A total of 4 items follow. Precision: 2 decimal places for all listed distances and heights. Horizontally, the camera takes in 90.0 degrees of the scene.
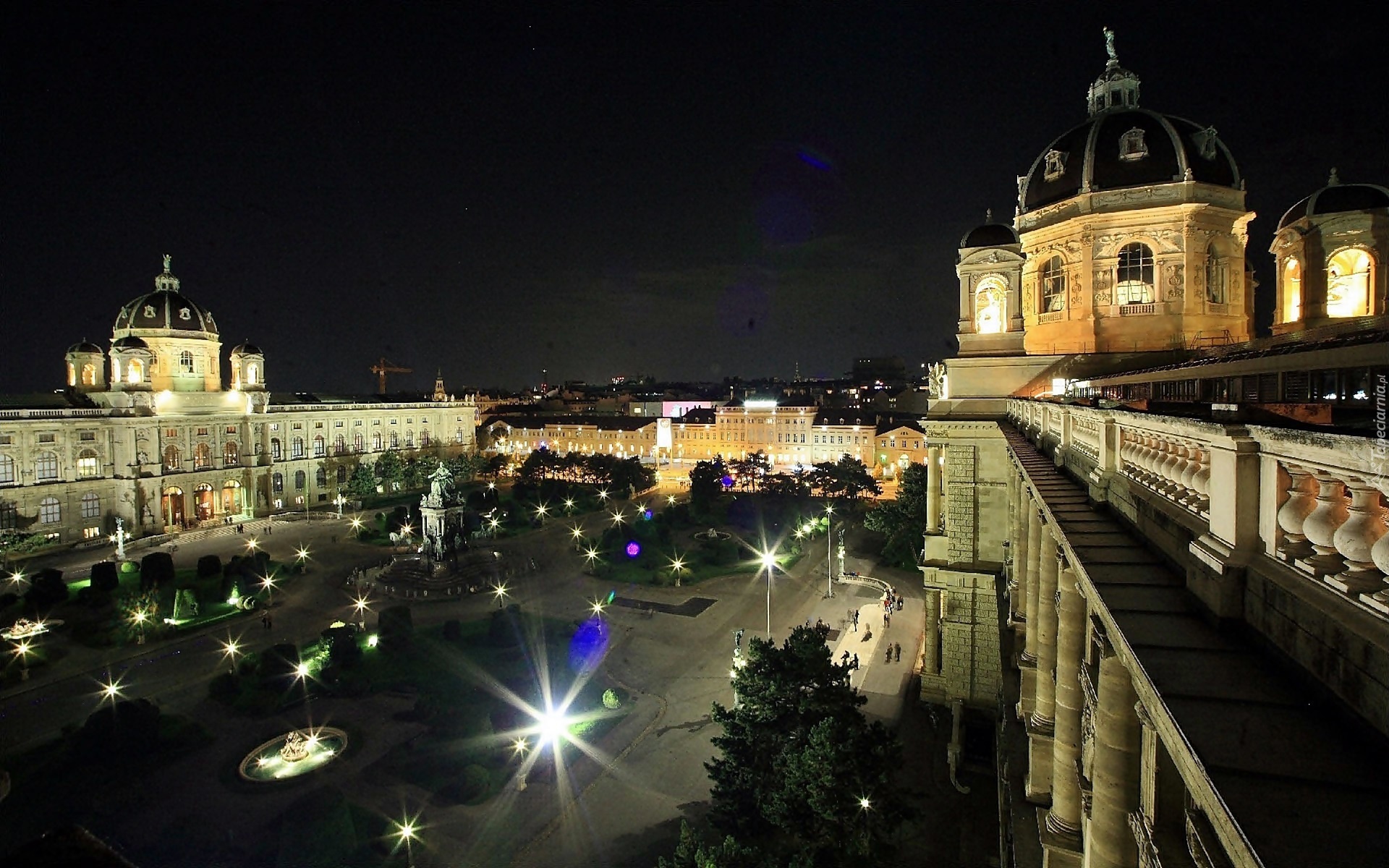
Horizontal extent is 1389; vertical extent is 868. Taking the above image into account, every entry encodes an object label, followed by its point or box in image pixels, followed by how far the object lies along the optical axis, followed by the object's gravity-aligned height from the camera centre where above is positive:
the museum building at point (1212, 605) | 2.79 -1.33
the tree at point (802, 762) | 14.75 -8.03
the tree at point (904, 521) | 43.50 -7.70
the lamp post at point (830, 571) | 38.44 -9.86
